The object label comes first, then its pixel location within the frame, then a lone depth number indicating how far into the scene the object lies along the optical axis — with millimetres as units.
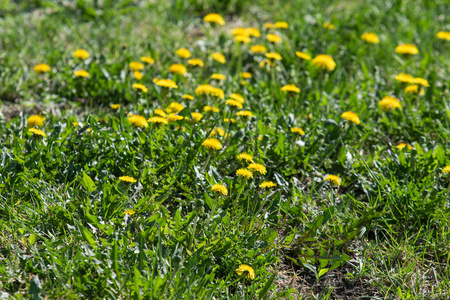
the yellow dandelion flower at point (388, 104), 6859
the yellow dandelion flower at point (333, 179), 5336
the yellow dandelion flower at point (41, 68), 7328
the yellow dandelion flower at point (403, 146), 6045
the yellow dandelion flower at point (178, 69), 7637
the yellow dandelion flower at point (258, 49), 8309
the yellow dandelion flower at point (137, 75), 7383
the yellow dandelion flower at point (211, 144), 5012
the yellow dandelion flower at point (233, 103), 5719
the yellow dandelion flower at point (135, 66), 7574
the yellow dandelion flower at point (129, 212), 4812
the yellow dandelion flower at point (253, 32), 8498
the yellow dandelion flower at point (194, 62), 7360
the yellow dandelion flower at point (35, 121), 5773
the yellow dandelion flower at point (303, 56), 7993
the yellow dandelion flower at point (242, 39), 7858
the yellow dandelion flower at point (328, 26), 9758
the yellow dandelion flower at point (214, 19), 8773
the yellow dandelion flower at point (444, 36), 8914
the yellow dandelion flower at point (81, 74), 7145
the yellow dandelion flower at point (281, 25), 8703
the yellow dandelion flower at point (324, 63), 7539
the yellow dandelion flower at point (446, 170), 5100
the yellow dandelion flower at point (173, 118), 5821
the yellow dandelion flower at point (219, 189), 4578
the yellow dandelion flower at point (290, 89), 6828
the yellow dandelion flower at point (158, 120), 5617
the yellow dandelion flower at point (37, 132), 5266
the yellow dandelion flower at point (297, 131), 5930
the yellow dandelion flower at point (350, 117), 6066
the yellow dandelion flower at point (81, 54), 7570
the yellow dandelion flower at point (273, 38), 8133
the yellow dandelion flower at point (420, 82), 6937
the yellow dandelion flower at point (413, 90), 7414
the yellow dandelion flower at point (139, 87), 6652
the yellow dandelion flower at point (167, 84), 6314
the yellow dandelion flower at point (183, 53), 7958
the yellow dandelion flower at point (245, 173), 4851
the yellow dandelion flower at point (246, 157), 5141
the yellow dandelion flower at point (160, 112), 5993
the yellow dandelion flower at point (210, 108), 6498
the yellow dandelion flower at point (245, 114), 6027
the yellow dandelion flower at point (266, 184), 5141
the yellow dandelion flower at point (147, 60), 7575
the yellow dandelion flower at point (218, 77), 6852
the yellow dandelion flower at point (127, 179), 4806
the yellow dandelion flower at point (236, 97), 6031
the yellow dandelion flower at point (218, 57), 7953
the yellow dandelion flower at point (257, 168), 4916
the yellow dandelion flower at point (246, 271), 4297
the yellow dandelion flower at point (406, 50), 8109
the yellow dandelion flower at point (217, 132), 5996
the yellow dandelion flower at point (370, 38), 8953
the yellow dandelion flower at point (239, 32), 8258
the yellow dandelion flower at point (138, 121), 5711
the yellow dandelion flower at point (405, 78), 7176
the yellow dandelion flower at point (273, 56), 7492
